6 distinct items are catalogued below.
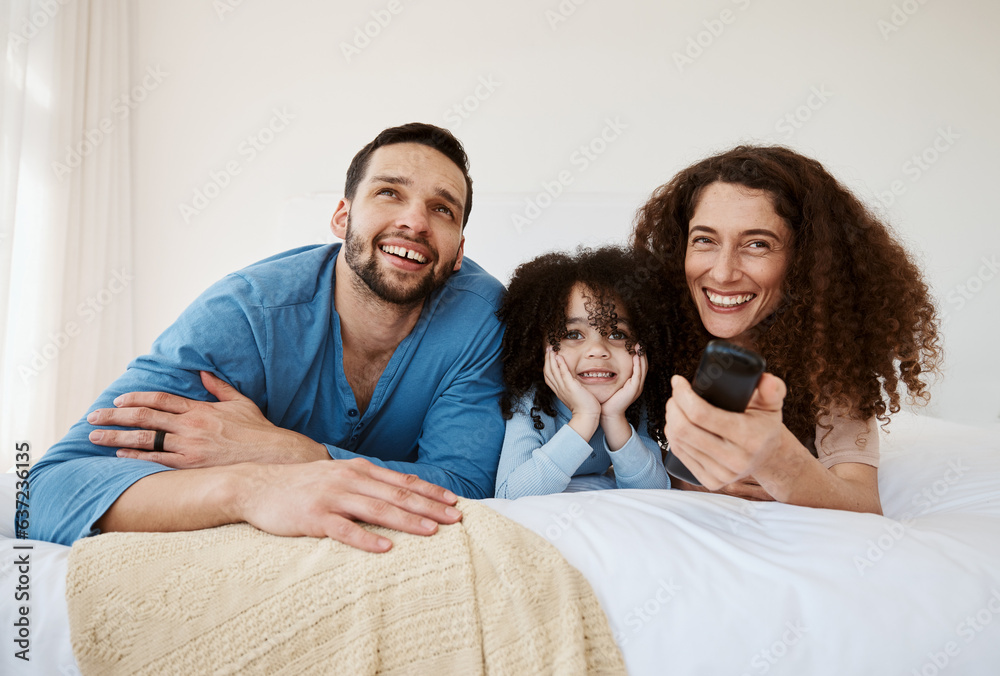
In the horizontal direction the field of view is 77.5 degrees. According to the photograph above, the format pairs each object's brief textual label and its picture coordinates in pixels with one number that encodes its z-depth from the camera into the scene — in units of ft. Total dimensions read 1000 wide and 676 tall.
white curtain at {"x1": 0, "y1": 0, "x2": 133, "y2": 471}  7.95
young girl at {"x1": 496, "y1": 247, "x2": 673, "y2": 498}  4.60
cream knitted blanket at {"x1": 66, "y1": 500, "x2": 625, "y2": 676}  2.46
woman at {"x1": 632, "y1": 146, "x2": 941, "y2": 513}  4.33
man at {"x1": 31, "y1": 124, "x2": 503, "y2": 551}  3.23
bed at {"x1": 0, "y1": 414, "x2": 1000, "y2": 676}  2.55
